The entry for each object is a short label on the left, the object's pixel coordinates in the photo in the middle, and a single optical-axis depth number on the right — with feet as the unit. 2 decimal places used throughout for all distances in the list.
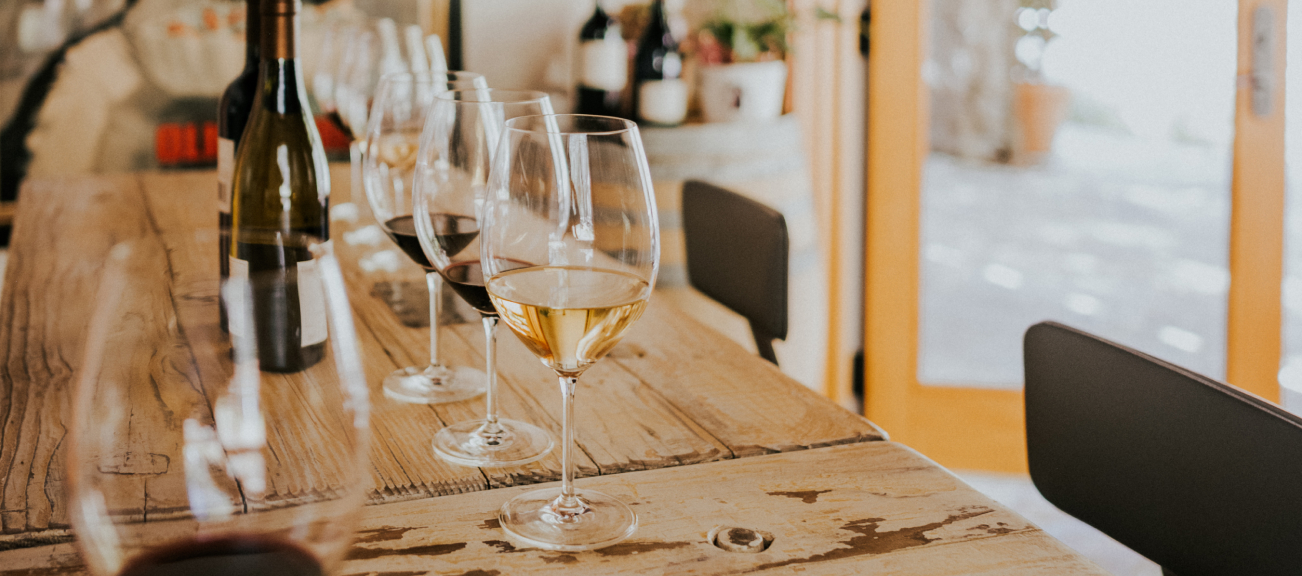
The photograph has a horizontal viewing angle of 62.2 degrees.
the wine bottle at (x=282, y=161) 2.95
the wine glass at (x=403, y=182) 2.52
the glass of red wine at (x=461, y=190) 2.17
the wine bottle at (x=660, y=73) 6.87
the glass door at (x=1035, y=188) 7.42
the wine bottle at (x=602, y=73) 6.98
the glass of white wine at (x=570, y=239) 1.72
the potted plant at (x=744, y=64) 6.96
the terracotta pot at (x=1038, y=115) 8.10
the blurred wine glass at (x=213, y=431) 1.07
